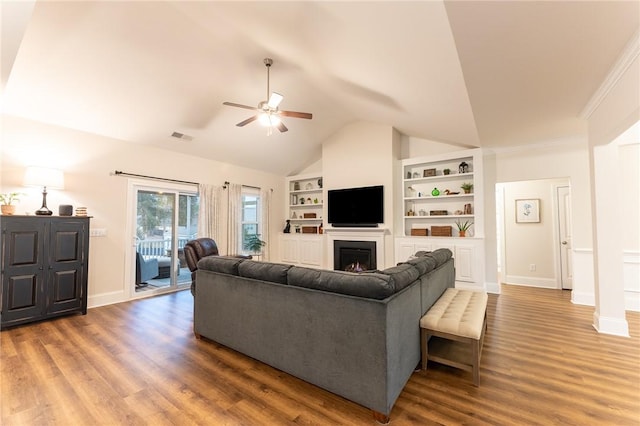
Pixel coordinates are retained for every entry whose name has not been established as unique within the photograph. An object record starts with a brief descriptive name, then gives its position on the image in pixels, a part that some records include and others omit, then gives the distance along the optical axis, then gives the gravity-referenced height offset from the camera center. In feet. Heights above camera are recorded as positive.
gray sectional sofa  6.04 -2.53
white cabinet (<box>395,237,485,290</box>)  15.97 -1.94
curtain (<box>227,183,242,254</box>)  20.18 +0.29
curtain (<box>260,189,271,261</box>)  22.96 +0.41
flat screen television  18.98 +1.10
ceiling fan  11.04 +4.52
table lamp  11.61 +1.81
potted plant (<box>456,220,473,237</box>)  17.16 -0.31
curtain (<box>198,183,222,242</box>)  18.53 +0.79
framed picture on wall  18.49 +0.80
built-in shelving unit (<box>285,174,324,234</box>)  23.83 +1.72
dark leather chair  14.23 -1.58
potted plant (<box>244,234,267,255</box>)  21.04 -1.66
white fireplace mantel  18.76 -1.05
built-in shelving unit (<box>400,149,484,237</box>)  16.69 +1.85
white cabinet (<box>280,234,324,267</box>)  22.13 -2.22
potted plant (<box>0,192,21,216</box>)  11.20 +0.85
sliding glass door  16.53 -0.79
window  21.93 +0.40
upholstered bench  7.05 -2.80
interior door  17.30 -0.81
